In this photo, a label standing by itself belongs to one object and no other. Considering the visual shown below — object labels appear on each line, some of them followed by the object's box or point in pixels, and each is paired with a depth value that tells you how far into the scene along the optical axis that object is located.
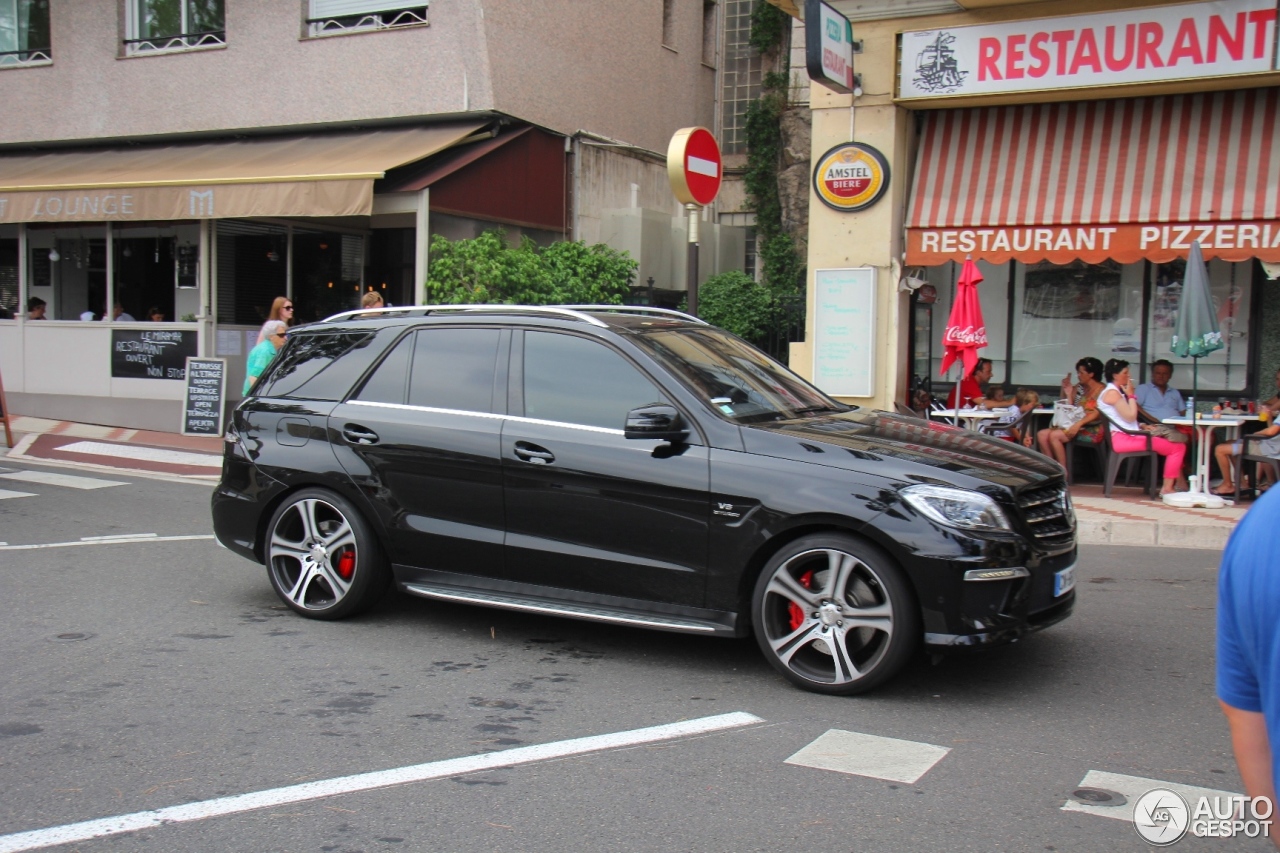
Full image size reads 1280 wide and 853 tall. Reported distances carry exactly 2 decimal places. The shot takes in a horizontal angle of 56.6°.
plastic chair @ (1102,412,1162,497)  10.98
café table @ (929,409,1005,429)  11.86
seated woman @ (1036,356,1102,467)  11.52
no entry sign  9.69
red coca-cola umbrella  11.51
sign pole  9.63
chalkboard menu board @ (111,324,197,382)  15.87
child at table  11.98
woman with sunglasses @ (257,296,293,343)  12.37
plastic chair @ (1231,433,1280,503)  10.48
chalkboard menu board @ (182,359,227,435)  15.05
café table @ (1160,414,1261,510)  10.56
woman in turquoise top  11.80
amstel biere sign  12.83
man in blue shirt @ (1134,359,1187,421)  11.71
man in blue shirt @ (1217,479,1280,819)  1.81
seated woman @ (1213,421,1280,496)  10.58
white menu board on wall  12.99
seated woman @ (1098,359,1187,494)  10.92
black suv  5.05
